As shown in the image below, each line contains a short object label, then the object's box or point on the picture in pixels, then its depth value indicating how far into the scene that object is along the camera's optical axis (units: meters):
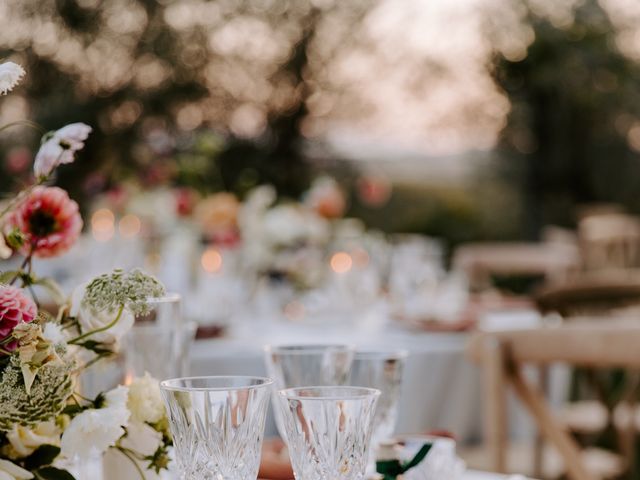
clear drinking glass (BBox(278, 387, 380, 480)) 1.45
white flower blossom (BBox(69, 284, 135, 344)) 1.53
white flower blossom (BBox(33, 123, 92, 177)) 1.55
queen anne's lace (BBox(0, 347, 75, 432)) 1.41
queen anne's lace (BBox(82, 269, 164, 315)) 1.47
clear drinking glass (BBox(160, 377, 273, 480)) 1.44
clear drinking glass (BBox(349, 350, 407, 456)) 1.69
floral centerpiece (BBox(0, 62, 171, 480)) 1.42
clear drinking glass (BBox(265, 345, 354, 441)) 1.67
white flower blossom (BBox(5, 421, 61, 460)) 1.50
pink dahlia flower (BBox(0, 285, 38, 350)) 1.43
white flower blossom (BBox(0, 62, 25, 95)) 1.46
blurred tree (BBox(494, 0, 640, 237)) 11.03
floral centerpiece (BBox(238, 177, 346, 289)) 4.22
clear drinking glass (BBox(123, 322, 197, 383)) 1.74
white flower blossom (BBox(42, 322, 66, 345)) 1.48
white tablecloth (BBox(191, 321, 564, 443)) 3.13
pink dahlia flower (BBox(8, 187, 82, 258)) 1.63
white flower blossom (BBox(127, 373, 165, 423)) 1.55
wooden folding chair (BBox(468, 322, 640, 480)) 2.14
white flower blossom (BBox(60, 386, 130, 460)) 1.48
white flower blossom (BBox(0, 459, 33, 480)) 1.47
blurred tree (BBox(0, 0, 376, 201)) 9.37
